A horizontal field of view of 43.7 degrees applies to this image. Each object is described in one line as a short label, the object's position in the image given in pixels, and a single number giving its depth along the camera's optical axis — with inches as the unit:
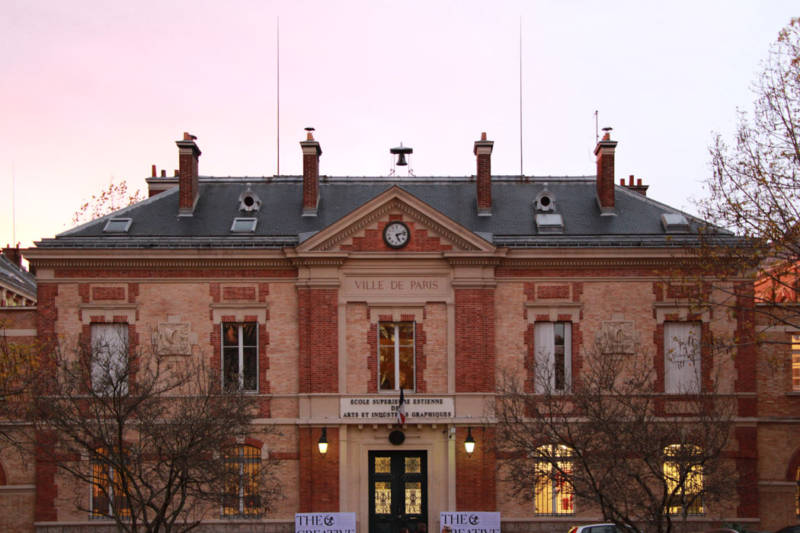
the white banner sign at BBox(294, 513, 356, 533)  1139.3
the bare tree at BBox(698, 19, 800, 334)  821.9
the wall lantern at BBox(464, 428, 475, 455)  1146.7
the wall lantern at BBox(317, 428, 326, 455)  1146.7
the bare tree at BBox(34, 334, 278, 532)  848.3
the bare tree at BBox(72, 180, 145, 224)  2113.7
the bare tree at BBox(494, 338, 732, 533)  879.1
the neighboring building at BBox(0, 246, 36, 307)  1972.2
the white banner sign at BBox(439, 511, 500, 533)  1139.9
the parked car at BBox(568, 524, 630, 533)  1038.4
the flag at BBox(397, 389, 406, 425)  1156.5
